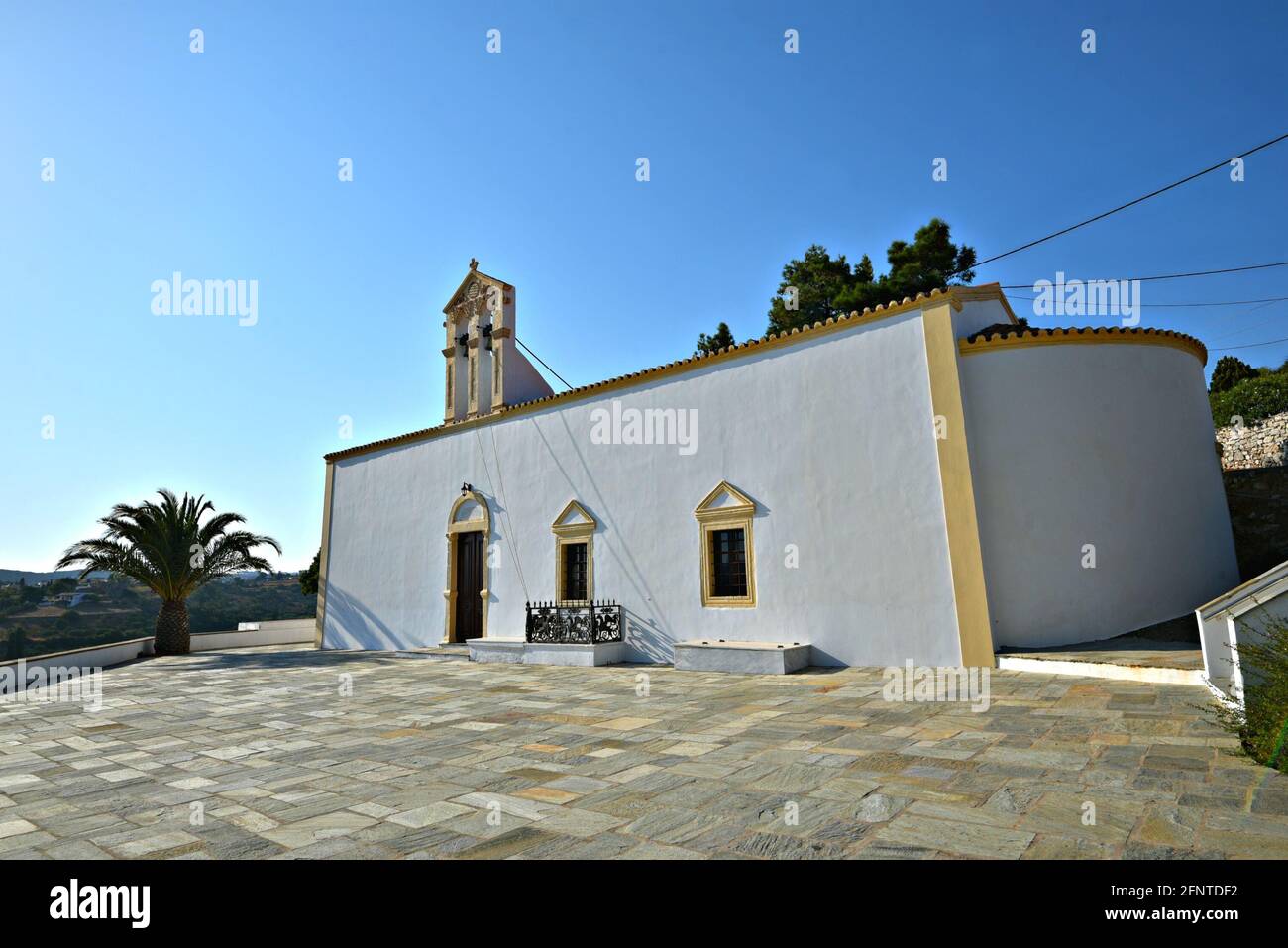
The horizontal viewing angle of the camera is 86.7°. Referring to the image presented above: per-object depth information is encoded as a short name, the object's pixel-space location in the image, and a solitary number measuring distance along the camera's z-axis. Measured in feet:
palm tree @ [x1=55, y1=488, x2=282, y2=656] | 54.24
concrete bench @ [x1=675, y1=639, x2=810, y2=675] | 31.27
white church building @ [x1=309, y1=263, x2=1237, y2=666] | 29.66
